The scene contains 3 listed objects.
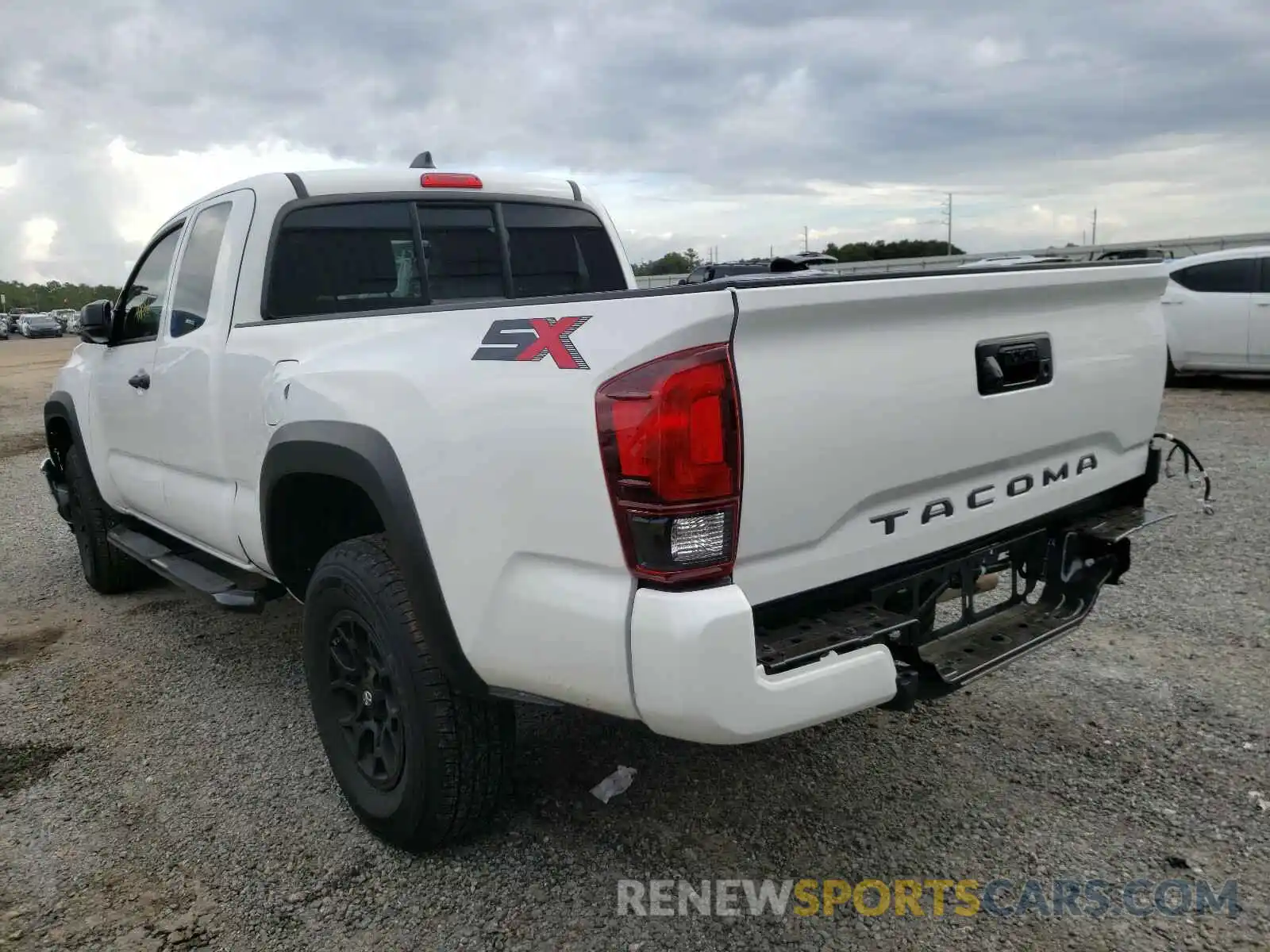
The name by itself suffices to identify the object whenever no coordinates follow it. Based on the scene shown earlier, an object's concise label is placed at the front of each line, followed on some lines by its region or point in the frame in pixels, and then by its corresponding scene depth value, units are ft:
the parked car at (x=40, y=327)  192.65
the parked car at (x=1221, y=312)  37.17
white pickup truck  6.91
